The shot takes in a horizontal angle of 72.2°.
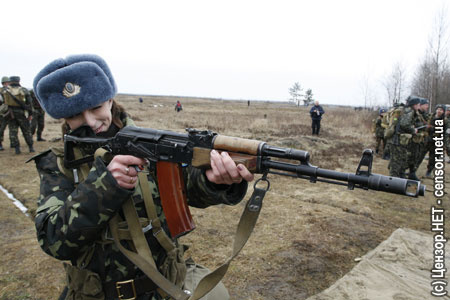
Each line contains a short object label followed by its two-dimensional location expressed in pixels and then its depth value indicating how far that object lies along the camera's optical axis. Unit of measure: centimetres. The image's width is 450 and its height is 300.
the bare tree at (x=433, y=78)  2053
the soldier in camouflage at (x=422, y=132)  824
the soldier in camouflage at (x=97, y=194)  153
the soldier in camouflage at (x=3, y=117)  981
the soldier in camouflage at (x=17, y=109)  964
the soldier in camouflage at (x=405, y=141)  806
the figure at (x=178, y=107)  3393
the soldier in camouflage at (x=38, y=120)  1173
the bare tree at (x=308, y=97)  10719
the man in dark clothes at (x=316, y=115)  1702
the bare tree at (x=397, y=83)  2923
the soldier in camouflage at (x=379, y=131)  1317
